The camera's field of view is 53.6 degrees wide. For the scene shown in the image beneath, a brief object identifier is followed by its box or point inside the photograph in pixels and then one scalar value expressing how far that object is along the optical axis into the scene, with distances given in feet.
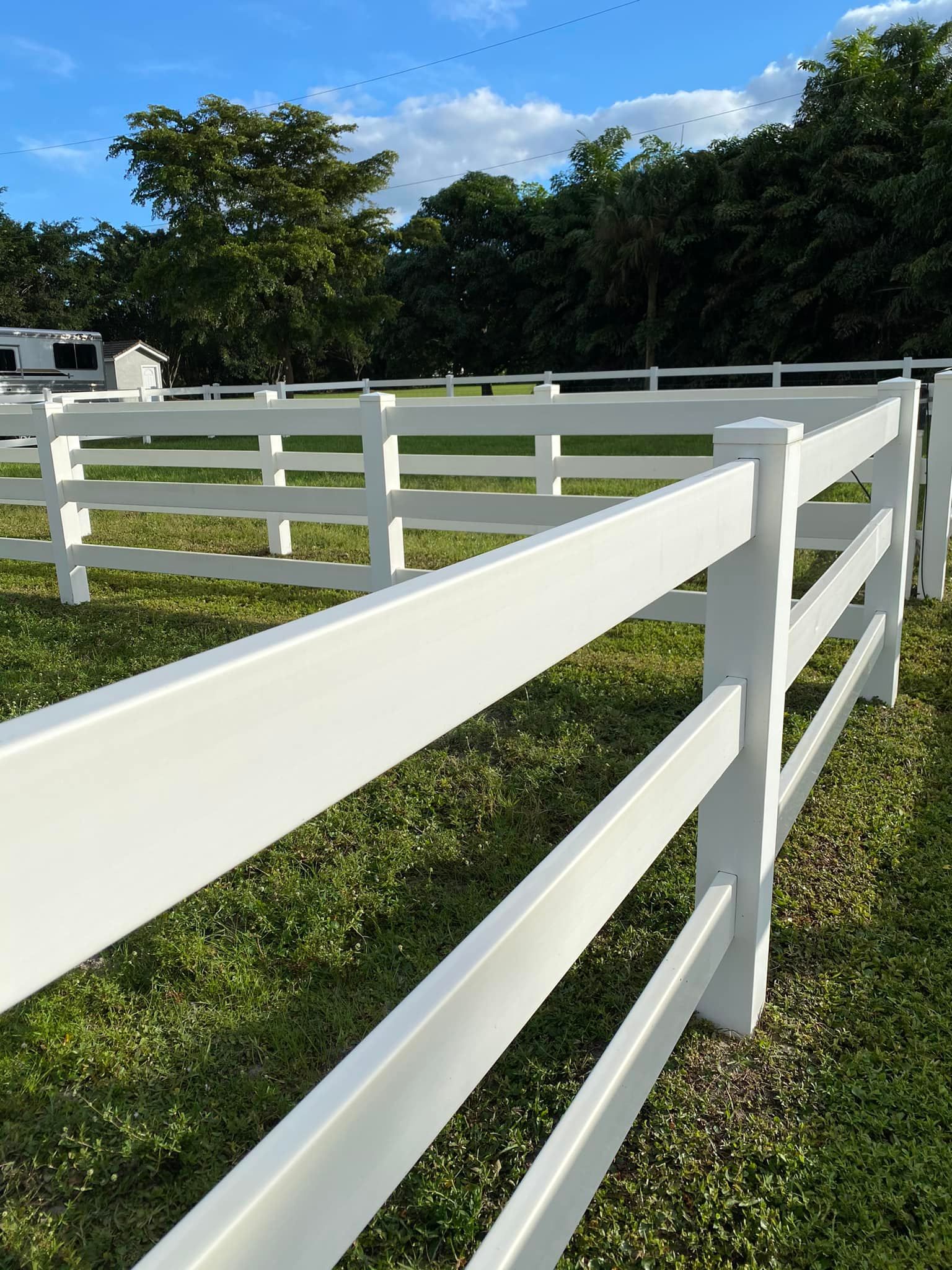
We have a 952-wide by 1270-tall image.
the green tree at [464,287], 126.00
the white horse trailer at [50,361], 85.71
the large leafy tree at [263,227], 88.48
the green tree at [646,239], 98.17
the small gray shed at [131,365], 109.19
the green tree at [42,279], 148.77
